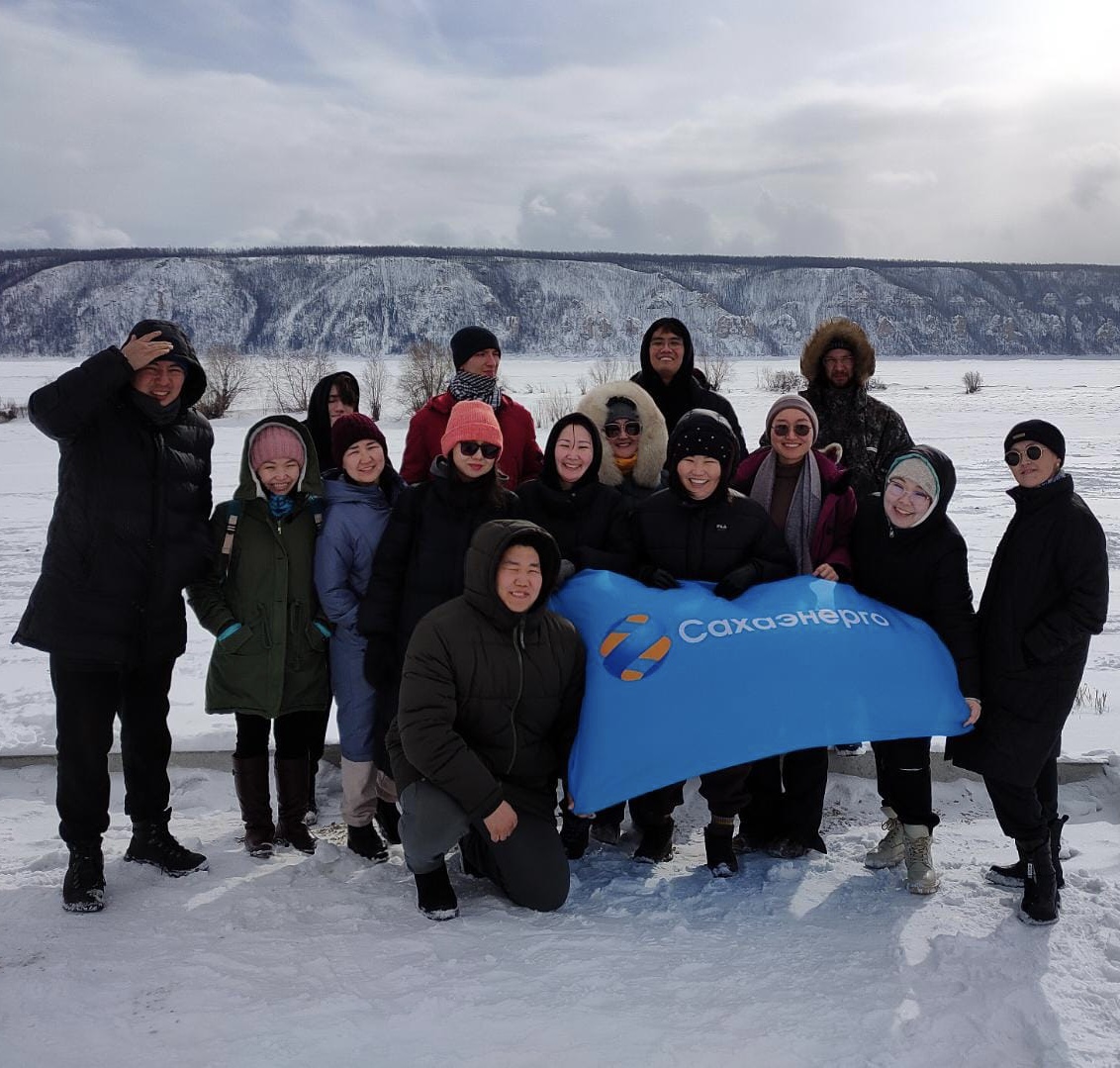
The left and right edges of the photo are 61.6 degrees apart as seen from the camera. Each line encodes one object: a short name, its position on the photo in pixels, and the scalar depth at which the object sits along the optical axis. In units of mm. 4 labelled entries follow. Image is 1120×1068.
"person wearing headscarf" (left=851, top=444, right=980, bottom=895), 3225
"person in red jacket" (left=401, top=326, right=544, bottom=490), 4223
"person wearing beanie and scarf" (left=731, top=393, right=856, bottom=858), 3635
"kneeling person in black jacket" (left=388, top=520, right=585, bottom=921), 3037
